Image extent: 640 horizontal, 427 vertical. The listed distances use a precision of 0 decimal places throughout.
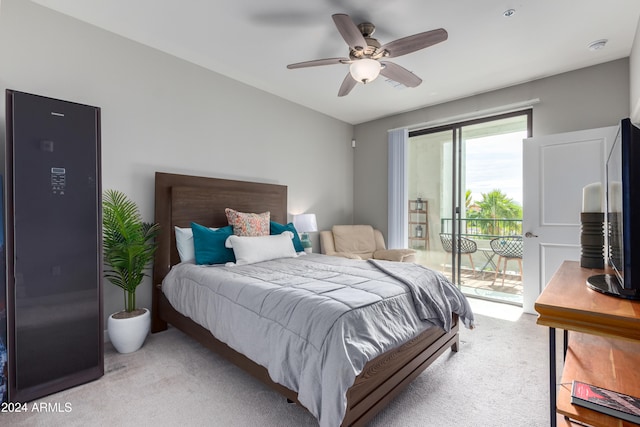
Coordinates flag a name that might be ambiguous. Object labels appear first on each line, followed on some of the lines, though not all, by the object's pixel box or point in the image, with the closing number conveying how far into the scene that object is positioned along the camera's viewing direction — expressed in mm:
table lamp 3975
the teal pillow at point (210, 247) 2740
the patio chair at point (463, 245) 4344
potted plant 2373
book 885
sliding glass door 4105
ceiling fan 1993
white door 3020
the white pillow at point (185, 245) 2857
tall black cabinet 1793
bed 1521
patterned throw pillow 3088
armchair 4367
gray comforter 1378
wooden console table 821
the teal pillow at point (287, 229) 3500
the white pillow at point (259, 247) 2738
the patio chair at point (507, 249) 4251
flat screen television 893
